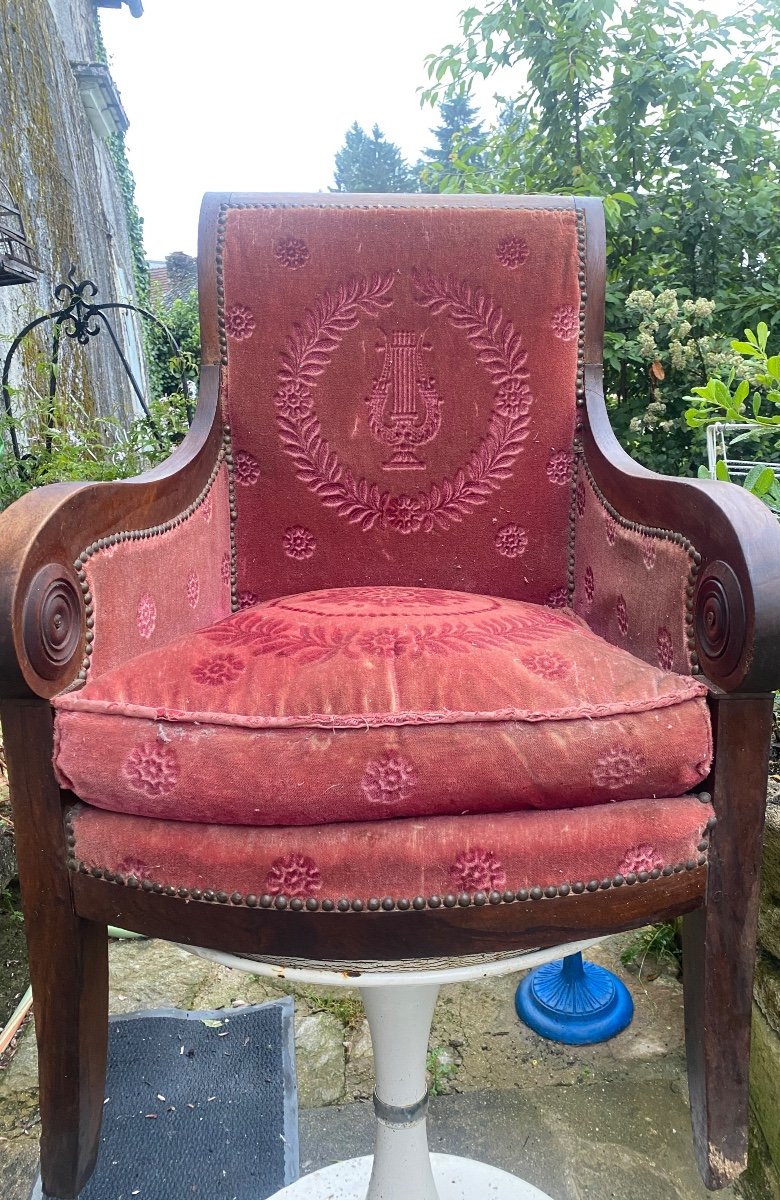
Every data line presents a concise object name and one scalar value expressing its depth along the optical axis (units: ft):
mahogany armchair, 2.05
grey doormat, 3.38
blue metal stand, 4.08
